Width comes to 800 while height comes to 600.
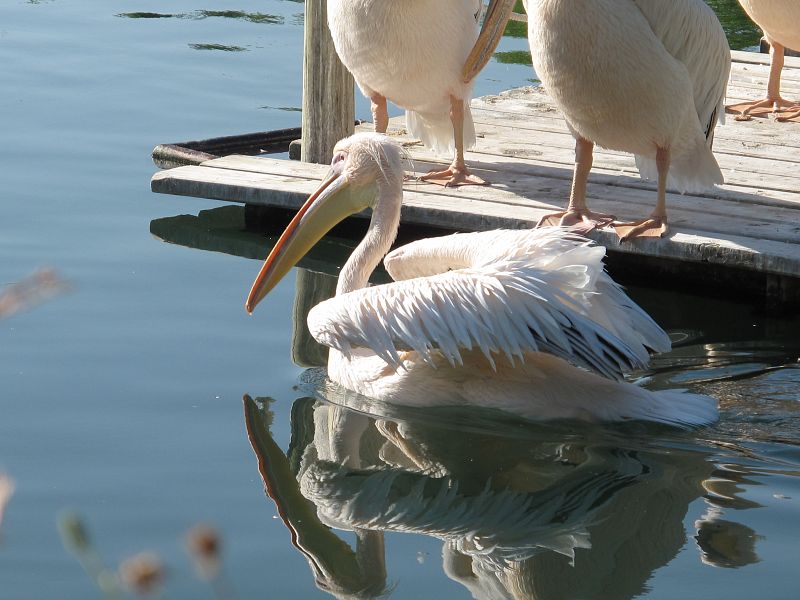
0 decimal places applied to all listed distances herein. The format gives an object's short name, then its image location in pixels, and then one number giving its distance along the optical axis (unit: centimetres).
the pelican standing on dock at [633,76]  836
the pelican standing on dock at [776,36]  1230
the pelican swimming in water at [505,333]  636
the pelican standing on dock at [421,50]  976
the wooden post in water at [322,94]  1101
